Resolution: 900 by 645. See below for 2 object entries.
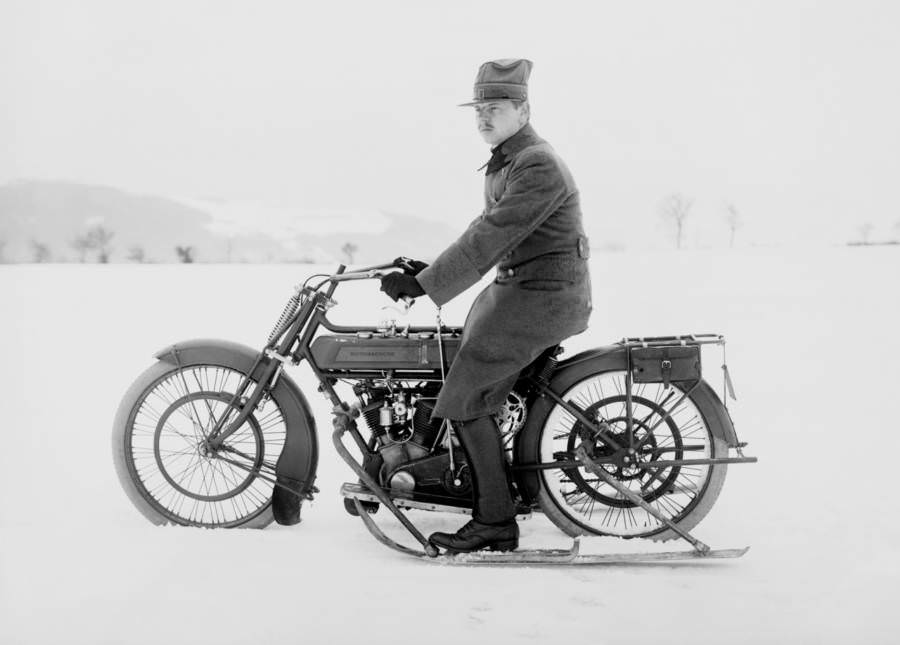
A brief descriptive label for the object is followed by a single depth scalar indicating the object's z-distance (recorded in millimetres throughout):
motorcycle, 3664
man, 3416
